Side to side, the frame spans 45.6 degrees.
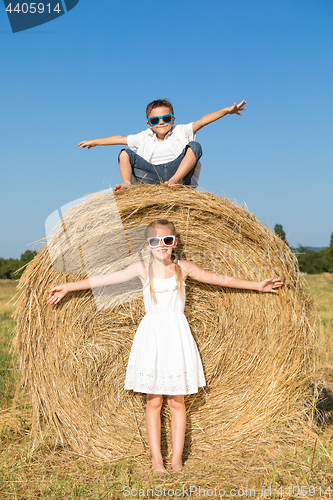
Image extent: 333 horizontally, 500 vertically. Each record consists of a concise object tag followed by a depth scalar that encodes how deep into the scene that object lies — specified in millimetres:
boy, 3621
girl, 2830
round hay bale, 3086
